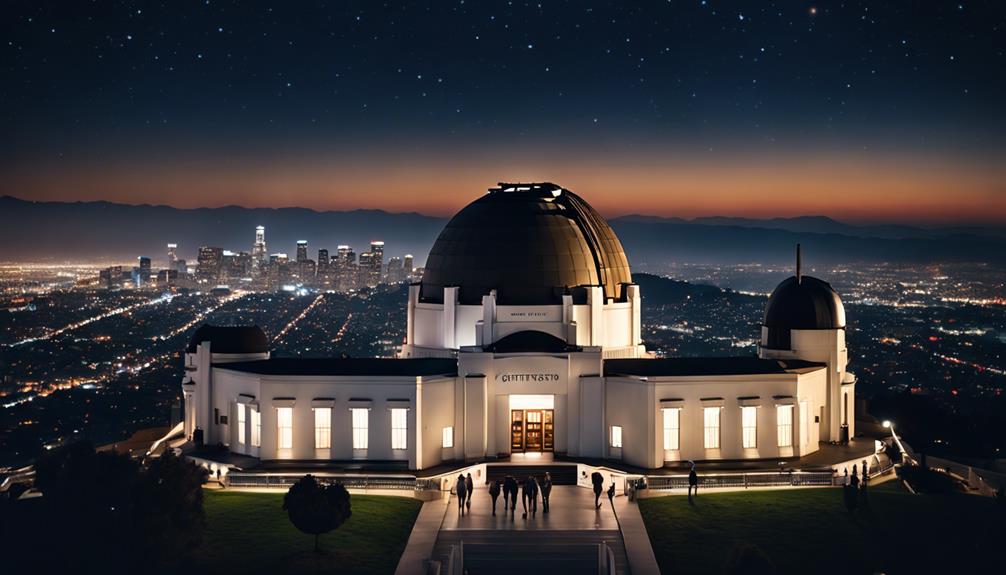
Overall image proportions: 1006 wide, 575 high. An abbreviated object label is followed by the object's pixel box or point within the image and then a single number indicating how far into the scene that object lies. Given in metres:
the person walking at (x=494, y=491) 48.50
